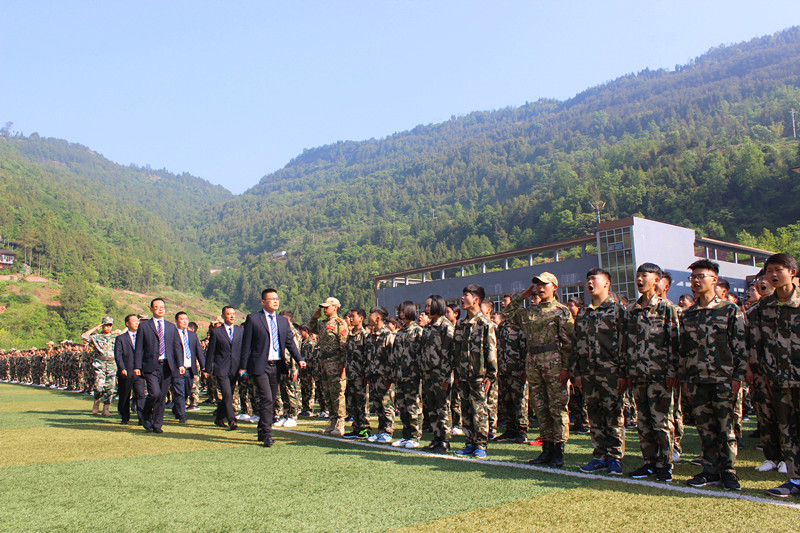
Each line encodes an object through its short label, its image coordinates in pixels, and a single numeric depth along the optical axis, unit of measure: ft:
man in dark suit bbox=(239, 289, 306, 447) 24.77
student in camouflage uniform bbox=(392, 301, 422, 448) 24.13
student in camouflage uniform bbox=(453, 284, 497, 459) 21.08
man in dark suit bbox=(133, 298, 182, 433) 29.76
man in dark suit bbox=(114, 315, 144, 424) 33.48
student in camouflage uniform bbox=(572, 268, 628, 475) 17.79
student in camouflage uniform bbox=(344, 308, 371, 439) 26.81
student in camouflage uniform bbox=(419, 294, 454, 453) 22.74
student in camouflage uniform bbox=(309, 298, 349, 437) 27.40
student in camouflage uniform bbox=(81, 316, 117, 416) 39.83
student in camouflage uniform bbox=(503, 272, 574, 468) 19.04
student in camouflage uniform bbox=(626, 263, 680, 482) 16.71
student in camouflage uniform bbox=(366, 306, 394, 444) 25.59
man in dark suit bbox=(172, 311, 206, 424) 33.06
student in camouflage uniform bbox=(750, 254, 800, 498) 14.89
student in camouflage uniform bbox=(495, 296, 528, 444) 26.16
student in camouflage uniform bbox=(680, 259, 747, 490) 15.65
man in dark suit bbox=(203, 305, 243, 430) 30.35
